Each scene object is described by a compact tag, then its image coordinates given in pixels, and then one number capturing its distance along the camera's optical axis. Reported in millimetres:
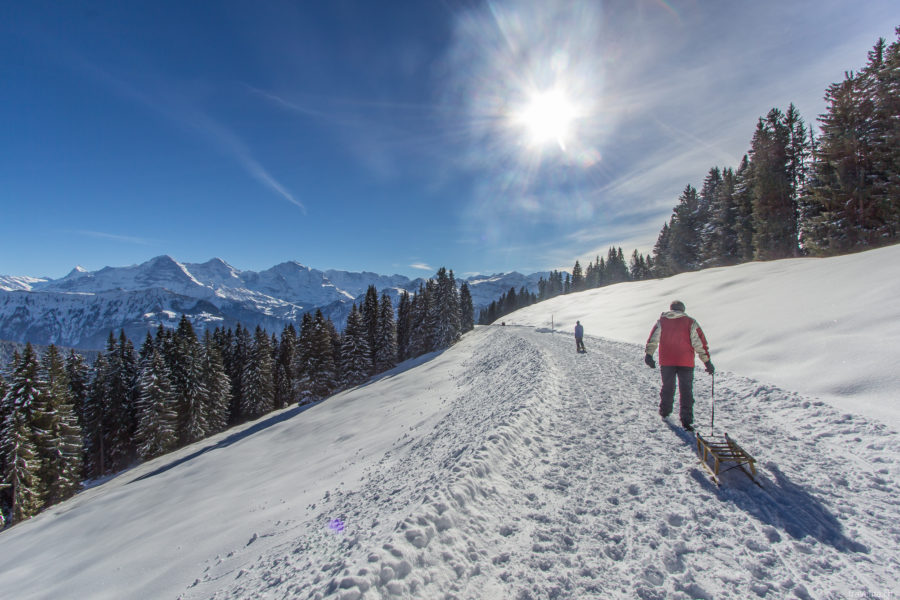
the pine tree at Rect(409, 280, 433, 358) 56875
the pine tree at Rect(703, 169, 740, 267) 42038
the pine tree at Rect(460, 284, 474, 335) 78188
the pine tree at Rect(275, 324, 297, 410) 50906
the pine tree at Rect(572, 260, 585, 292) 108612
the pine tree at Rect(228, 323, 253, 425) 46119
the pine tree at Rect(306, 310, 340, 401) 42909
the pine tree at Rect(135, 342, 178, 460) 31641
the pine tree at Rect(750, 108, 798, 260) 33688
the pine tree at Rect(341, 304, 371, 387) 45125
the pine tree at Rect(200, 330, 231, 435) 38125
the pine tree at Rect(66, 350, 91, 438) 35562
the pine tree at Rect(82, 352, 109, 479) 35219
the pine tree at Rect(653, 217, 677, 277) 61438
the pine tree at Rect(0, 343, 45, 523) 22766
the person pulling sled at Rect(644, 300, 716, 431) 7055
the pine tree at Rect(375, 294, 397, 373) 50438
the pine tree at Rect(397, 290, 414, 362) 63875
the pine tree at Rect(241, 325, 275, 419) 43438
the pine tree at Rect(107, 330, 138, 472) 36344
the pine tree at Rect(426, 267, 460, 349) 54281
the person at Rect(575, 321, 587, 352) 20344
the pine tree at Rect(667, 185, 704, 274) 52688
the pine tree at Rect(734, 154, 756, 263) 38781
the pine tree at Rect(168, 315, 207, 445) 35406
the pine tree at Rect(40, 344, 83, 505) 25875
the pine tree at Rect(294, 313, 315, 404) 43281
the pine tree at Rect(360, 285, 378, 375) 51875
